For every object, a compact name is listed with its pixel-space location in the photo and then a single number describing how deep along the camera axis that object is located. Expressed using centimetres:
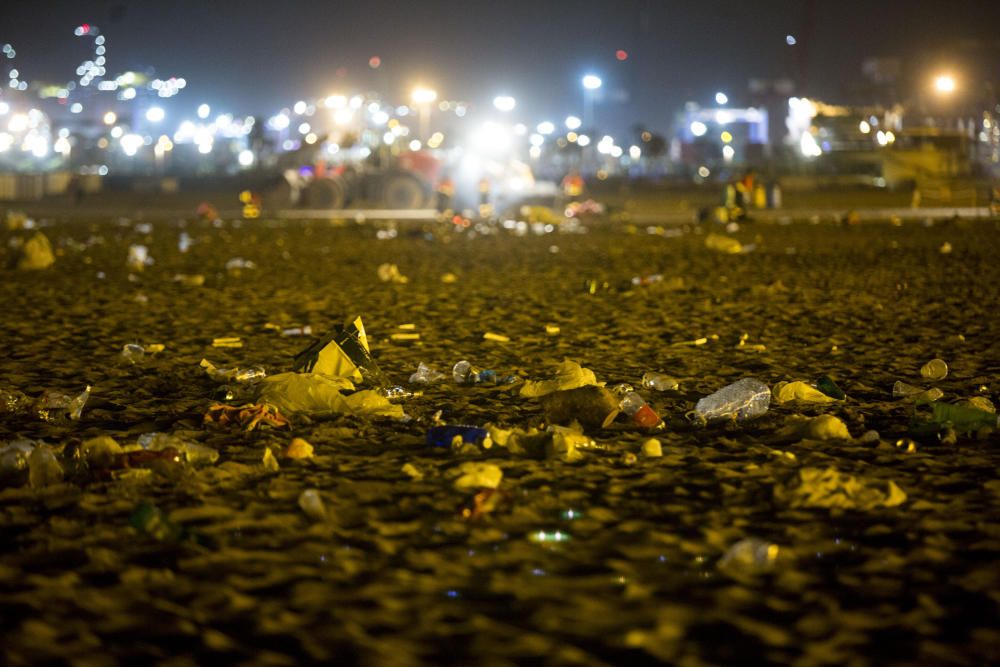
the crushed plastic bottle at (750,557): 548
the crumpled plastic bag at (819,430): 809
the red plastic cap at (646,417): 852
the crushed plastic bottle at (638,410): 854
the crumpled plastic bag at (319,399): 908
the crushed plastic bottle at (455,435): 789
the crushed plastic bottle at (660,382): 1002
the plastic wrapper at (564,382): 980
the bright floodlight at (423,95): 5946
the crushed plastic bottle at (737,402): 886
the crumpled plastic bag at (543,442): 764
